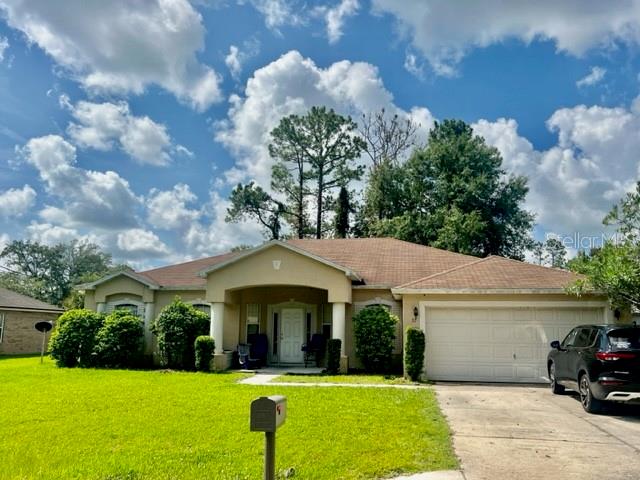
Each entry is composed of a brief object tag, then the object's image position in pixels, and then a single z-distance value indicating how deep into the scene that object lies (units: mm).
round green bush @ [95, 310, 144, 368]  17062
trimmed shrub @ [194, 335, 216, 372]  16094
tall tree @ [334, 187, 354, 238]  34875
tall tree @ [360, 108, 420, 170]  36188
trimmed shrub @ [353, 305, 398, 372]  15297
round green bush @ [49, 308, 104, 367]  17234
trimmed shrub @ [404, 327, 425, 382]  13758
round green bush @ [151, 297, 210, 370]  16703
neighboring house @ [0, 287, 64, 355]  25875
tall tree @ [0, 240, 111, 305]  58844
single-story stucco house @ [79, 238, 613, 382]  14039
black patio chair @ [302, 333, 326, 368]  17344
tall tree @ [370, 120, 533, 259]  30091
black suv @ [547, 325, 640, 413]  8633
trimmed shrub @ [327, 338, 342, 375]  15461
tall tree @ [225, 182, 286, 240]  37906
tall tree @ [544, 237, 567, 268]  44741
